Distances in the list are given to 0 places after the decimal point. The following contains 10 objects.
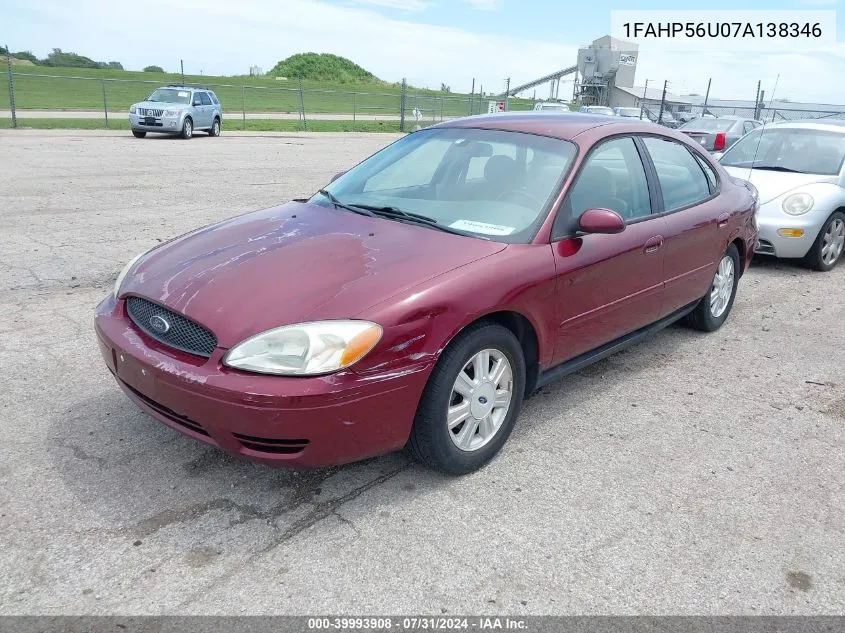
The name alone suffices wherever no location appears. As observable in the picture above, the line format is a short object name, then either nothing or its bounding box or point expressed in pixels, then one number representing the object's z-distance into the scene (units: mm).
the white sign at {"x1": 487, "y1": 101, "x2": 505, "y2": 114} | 31814
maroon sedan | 2738
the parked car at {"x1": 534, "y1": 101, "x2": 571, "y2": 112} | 31989
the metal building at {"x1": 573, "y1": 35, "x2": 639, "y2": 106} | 60219
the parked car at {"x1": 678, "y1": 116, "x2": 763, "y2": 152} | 16375
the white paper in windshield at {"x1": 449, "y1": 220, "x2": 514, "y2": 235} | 3498
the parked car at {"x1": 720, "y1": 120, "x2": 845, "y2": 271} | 7258
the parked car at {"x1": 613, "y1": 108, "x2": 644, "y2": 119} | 30259
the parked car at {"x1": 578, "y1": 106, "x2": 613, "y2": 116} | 29117
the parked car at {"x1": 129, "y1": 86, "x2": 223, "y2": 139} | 20688
